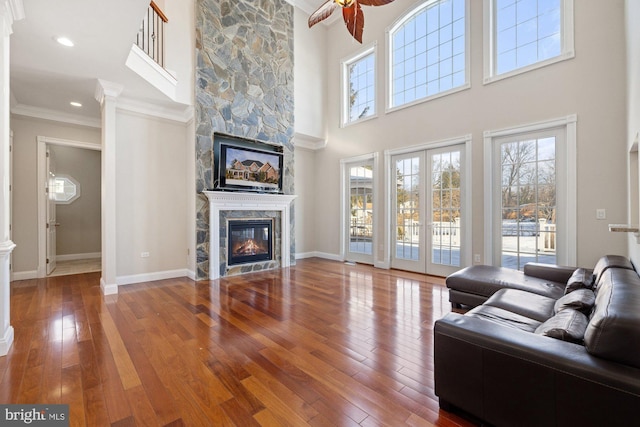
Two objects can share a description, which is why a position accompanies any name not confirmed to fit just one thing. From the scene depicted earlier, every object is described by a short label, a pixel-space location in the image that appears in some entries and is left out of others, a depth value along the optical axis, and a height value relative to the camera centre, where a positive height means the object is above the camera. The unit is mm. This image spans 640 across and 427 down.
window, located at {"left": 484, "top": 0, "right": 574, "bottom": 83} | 3922 +2623
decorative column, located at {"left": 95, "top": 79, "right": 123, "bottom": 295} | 4191 +418
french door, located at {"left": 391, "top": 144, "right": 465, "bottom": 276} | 5000 +36
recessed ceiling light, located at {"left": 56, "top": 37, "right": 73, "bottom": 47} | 3018 +1838
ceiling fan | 2789 +2057
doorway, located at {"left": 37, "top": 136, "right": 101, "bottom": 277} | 7195 +167
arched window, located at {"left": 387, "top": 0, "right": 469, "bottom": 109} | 4953 +3001
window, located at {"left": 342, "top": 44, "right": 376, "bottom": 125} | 6383 +2936
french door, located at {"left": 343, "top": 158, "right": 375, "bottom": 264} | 6359 +25
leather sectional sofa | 1174 -716
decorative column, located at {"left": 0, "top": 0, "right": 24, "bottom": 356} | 2401 +384
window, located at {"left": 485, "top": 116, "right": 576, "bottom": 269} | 3900 +264
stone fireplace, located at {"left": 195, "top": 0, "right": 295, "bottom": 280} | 5016 +2172
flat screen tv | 5184 +930
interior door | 5172 -245
